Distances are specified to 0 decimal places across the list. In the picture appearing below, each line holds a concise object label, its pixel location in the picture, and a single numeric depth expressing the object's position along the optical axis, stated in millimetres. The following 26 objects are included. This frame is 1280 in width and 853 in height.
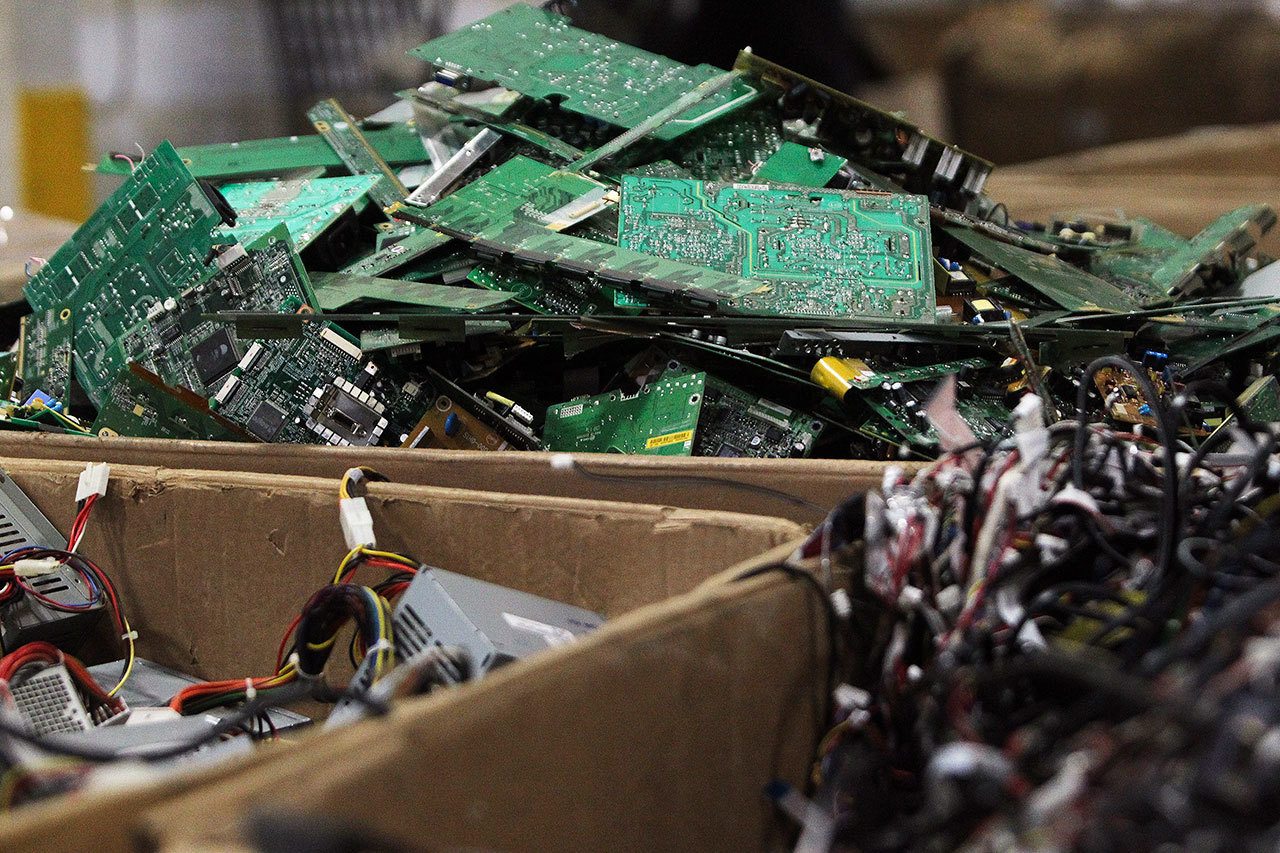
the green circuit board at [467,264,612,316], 2223
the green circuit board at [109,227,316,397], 2230
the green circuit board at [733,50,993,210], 2600
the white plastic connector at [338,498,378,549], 1726
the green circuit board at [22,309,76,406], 2500
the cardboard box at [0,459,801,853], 1646
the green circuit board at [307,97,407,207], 2635
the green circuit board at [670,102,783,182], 2609
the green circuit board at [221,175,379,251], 2496
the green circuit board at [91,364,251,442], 2287
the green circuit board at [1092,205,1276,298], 2596
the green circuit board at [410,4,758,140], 2594
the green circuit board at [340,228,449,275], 2375
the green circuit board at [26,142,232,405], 2312
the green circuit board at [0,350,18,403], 2658
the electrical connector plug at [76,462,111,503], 1995
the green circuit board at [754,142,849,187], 2506
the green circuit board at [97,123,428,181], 2883
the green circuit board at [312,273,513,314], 2180
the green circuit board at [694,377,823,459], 2148
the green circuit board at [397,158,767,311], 2107
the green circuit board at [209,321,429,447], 2154
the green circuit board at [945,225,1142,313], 2312
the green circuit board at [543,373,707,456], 2098
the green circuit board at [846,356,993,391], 2041
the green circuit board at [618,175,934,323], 2213
